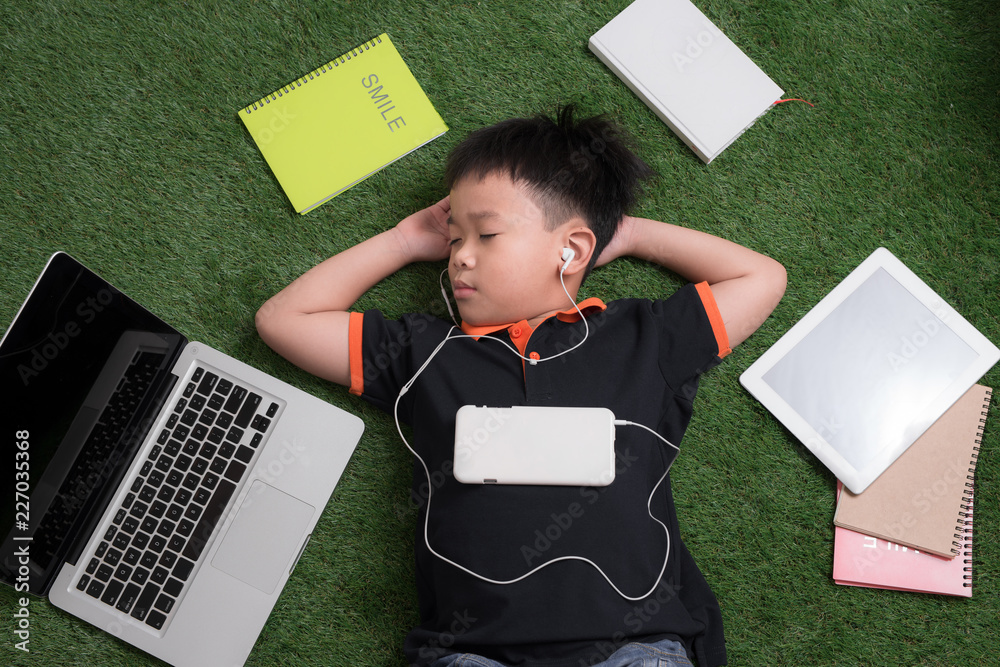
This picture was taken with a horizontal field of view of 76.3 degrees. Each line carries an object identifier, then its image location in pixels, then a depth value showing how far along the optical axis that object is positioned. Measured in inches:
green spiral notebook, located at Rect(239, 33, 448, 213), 51.9
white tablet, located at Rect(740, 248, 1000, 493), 49.5
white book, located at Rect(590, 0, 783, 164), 52.0
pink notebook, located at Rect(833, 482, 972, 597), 49.0
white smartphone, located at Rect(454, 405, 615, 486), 41.7
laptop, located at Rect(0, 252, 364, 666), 41.7
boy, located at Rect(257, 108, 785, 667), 41.8
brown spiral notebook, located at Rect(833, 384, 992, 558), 48.9
